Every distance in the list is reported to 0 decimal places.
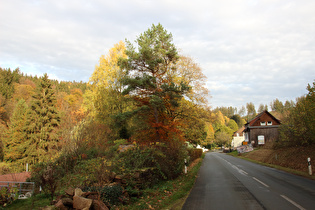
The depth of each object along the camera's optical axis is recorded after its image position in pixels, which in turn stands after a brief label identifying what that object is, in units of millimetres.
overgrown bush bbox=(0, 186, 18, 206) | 8723
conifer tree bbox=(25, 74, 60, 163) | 32938
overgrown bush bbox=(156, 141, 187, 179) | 12177
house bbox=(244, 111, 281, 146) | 49688
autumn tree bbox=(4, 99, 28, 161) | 32500
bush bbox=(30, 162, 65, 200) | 7612
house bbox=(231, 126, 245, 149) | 74062
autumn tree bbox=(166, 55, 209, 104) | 28062
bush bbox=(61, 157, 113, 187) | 7907
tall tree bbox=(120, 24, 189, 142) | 18844
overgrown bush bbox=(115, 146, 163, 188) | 9656
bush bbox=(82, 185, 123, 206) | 6975
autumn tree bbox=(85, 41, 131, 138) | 27688
